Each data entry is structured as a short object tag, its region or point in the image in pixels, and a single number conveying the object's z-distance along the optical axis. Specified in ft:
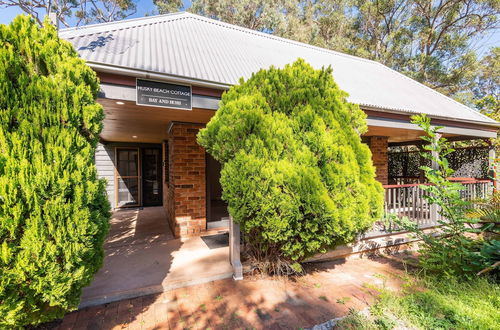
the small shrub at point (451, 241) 9.98
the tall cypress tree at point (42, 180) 5.42
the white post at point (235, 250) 10.24
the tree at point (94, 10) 42.66
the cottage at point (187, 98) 9.92
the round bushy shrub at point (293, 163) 8.43
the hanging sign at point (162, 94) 9.32
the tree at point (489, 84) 32.65
